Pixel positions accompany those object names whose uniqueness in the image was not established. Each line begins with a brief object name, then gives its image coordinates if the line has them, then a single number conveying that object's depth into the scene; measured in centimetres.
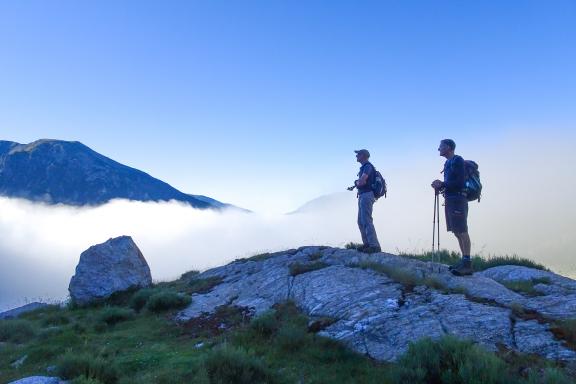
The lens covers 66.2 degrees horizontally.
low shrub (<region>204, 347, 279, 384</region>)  734
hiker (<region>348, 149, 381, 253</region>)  1415
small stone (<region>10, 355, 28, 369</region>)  996
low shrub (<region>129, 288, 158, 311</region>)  1534
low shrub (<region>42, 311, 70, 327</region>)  1480
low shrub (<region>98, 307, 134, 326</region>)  1353
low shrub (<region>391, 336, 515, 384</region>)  628
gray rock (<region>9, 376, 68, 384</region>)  780
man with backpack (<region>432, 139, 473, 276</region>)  1130
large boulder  1742
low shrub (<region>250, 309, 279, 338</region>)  961
